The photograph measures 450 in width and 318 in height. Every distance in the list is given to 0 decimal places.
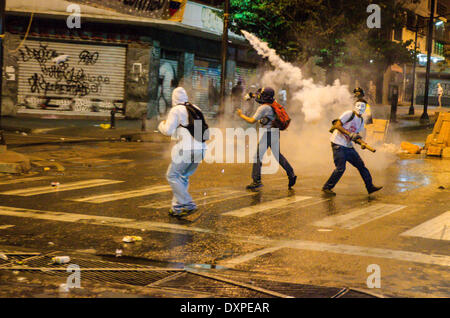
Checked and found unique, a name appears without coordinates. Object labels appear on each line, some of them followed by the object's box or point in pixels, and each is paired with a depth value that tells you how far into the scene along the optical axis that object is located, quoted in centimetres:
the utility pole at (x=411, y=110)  3955
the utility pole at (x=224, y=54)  2173
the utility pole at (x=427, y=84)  3397
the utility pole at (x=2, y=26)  1392
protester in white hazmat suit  845
